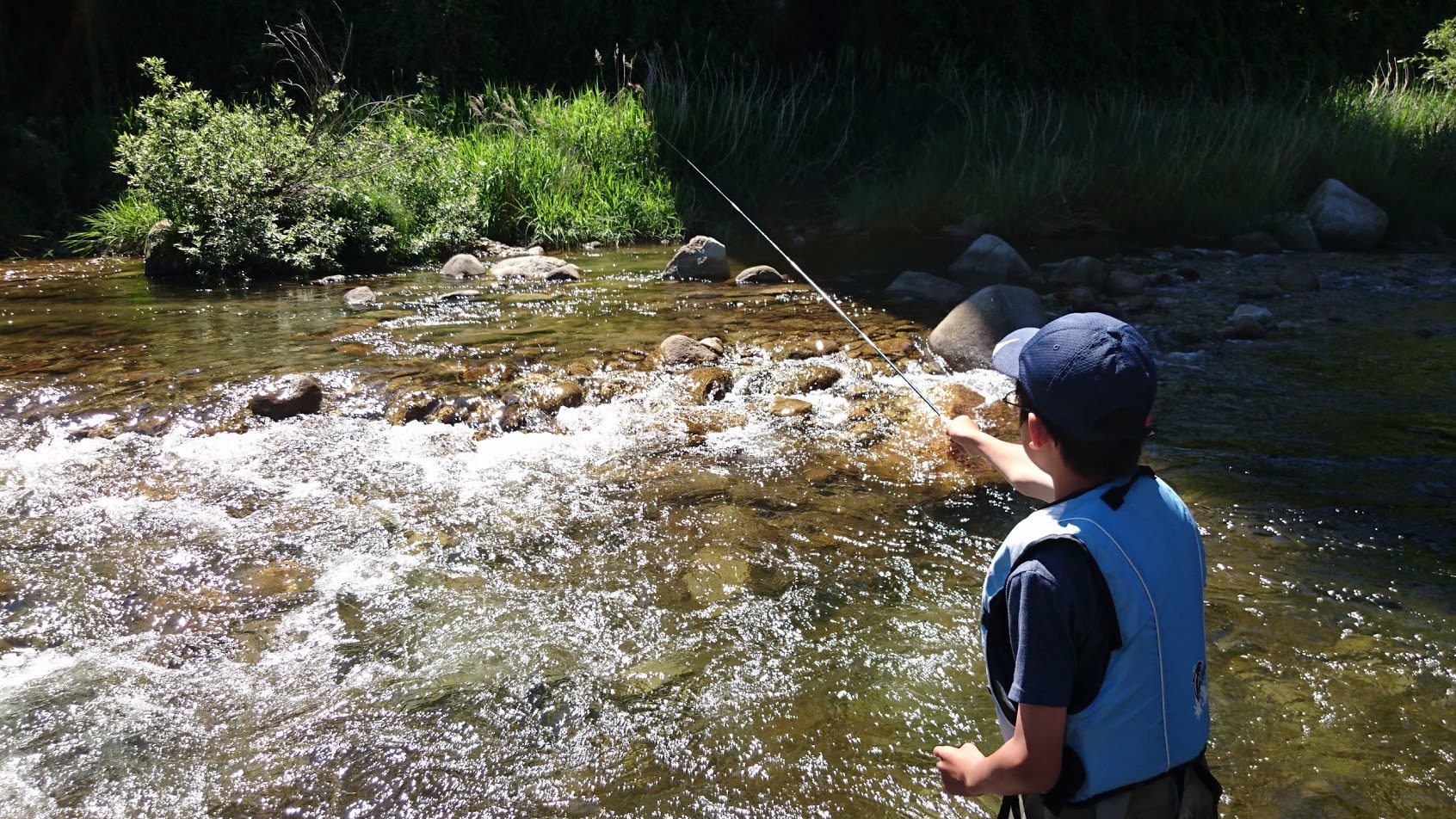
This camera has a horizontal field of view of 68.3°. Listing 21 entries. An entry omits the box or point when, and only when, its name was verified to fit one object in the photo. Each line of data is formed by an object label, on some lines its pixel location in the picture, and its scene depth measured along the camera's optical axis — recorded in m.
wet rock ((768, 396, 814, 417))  5.62
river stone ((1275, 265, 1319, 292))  8.52
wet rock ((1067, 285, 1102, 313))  7.91
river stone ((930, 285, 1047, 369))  6.57
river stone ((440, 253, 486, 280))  9.23
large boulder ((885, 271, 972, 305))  8.17
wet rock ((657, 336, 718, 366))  6.42
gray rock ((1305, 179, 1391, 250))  10.32
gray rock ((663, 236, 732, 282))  8.96
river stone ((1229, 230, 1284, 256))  10.17
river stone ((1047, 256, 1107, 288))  8.65
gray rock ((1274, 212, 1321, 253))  10.23
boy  1.66
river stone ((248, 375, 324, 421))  5.55
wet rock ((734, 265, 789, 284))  8.79
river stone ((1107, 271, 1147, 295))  8.38
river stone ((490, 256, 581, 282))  9.06
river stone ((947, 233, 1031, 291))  9.01
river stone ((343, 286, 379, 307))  7.98
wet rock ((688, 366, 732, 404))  5.89
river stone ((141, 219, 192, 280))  9.09
